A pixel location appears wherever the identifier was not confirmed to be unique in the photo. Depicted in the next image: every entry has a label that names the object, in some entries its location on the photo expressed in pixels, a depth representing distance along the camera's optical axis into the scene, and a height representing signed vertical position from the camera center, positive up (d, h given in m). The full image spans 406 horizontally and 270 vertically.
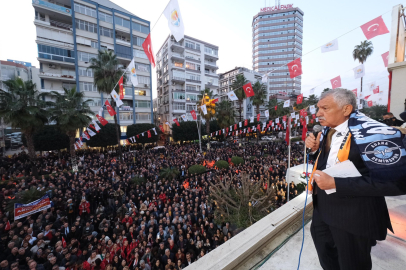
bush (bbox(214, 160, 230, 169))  17.02 -3.93
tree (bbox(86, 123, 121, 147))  26.19 -2.02
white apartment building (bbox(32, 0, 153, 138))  27.73 +13.57
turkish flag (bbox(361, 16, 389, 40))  6.92 +3.63
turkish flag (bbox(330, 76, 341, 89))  14.66 +3.27
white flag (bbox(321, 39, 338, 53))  8.59 +3.60
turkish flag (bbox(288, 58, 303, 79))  9.55 +2.93
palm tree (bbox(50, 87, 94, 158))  16.08 +1.02
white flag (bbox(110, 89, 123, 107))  12.04 +1.78
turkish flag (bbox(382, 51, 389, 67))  11.53 +4.05
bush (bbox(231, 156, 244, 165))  18.11 -3.77
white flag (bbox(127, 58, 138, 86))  10.55 +3.03
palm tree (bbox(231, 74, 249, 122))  28.77 +5.93
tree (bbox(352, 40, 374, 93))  34.70 +13.56
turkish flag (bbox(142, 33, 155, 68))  7.97 +3.41
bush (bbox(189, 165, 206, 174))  15.46 -3.98
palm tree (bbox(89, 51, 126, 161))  19.75 +5.71
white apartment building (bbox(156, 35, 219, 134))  40.81 +11.89
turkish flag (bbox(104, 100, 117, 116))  13.98 +1.09
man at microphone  1.17 -0.42
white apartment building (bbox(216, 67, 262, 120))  53.47 +13.29
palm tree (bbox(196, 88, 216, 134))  25.94 +2.93
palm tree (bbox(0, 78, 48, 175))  13.04 +1.37
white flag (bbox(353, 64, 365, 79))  15.32 +4.22
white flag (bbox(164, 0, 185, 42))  5.91 +3.50
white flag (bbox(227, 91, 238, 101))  13.80 +2.11
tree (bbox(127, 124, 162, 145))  30.80 -1.43
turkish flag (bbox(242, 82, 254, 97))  12.74 +2.33
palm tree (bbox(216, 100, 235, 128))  29.97 +1.44
